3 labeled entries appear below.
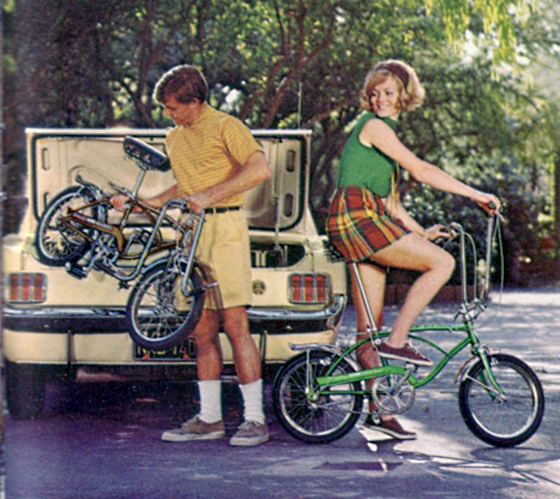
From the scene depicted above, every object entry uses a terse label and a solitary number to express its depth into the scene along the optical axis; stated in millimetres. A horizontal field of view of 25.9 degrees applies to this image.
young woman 6137
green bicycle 6188
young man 6191
